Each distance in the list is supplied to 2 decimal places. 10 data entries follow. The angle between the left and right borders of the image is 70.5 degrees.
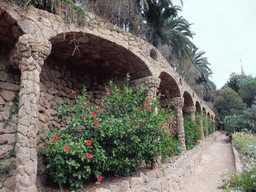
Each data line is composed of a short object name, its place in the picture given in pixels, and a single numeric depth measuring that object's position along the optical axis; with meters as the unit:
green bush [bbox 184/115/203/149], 8.13
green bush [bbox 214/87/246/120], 20.97
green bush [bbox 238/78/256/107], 23.09
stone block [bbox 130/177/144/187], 3.32
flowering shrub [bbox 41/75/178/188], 2.77
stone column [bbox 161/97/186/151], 7.50
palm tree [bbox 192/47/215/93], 18.52
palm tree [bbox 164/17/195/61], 9.22
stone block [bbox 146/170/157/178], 3.99
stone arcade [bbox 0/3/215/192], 2.45
